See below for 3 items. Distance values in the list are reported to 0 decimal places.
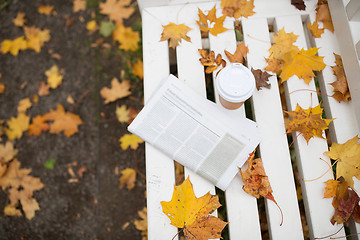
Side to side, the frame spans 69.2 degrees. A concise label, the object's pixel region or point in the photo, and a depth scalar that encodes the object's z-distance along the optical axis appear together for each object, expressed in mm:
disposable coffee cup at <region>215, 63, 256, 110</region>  849
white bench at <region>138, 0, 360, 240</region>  901
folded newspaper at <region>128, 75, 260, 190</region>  950
